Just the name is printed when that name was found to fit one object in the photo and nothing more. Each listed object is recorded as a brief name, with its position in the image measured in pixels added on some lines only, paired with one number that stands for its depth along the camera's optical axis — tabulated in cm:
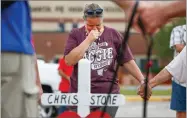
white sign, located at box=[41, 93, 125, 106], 596
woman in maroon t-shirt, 601
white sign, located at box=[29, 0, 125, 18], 4834
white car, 1262
